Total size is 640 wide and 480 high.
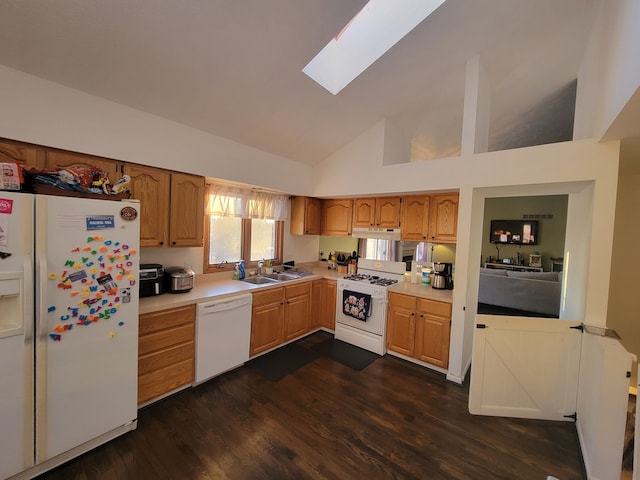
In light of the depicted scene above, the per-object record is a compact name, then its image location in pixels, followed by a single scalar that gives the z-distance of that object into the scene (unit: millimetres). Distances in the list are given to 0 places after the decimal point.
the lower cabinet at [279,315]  2902
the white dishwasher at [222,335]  2373
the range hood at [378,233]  3303
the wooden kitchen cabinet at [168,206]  2215
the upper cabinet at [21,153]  1650
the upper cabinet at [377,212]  3351
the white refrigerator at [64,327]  1398
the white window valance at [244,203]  3027
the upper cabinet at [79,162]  1808
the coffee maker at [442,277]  3117
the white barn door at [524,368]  2111
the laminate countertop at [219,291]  2156
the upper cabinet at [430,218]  2913
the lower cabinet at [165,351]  2033
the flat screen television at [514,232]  6344
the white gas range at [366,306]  3152
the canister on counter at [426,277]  3355
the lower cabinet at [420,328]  2742
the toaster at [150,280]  2242
